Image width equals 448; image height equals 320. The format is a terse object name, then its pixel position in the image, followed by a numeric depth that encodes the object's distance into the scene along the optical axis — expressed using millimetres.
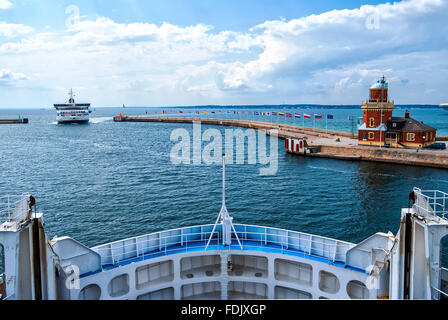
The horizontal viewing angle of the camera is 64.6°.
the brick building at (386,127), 65062
